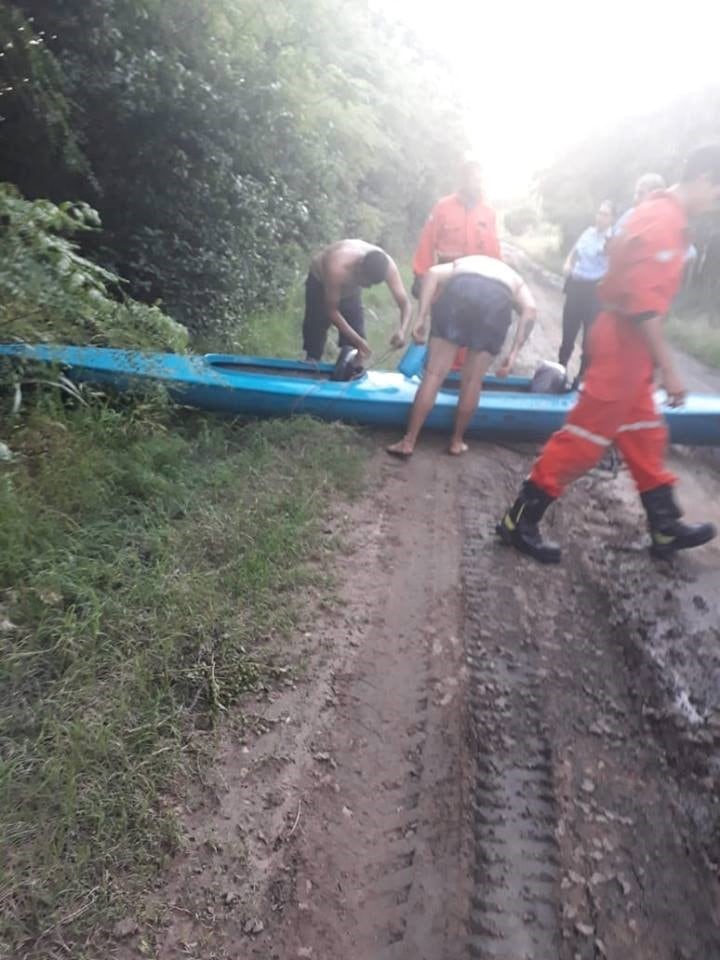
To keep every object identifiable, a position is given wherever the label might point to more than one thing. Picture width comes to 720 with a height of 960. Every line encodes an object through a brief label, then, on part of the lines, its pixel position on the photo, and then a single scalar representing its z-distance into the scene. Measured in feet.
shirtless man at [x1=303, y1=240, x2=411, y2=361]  15.48
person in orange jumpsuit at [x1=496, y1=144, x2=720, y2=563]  10.02
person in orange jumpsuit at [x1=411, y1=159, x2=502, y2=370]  18.17
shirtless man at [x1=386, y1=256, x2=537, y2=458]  13.62
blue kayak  13.19
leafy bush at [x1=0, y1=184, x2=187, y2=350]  11.90
